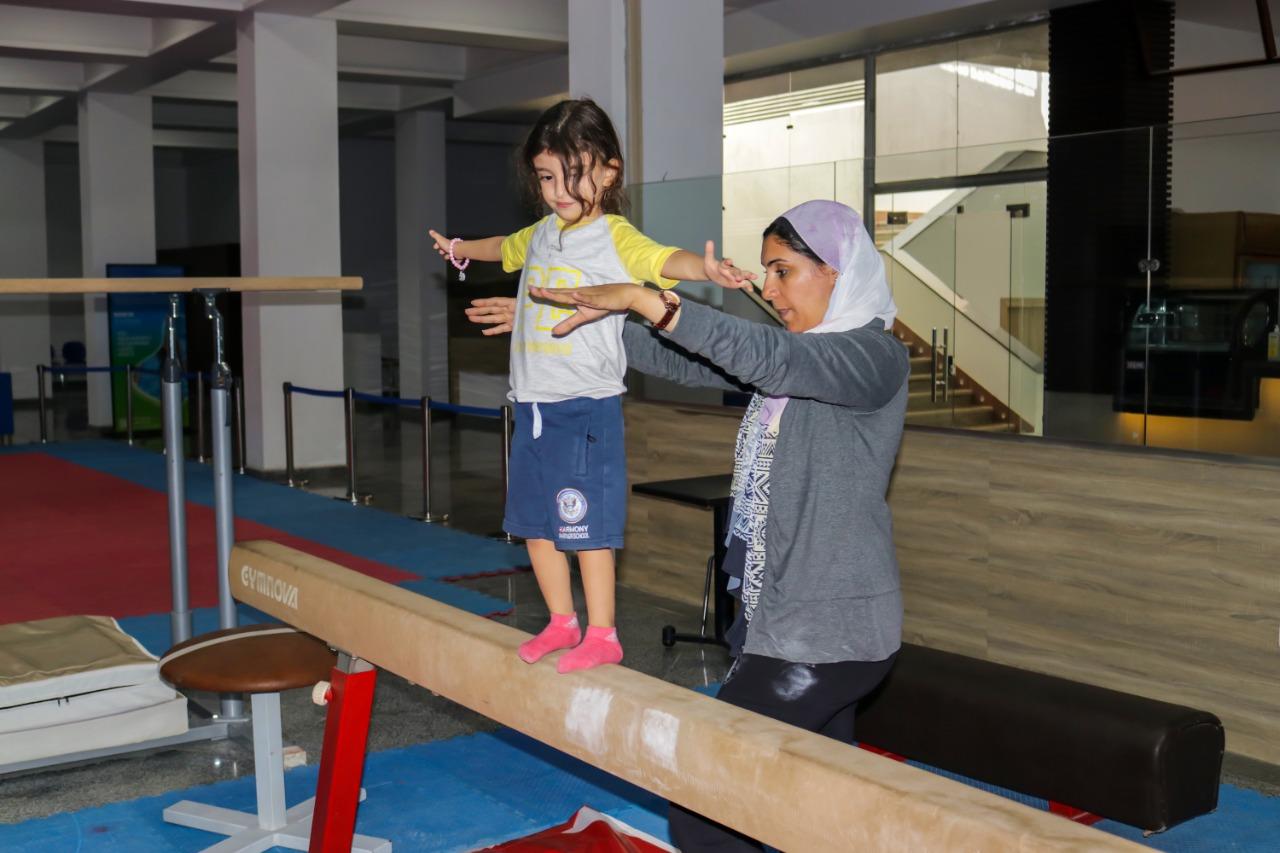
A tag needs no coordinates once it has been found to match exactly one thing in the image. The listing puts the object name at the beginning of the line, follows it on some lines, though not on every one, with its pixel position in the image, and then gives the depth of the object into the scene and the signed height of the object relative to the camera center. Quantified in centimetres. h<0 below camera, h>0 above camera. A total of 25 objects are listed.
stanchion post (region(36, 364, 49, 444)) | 1250 -83
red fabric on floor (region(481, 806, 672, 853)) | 303 -124
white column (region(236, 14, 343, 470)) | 1028 +93
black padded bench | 297 -103
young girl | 235 -11
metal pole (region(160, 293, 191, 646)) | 416 -50
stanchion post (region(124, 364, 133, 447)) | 1276 -74
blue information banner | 1341 -18
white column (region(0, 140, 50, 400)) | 1902 +125
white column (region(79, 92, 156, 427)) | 1365 +162
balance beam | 156 -63
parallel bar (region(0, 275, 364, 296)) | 389 +15
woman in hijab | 215 -30
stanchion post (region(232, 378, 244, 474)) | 1138 -81
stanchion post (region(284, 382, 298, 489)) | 1019 -86
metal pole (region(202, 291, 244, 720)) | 407 -48
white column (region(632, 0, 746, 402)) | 626 +103
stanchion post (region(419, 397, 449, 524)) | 838 -94
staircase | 493 -32
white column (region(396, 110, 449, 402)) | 1552 +89
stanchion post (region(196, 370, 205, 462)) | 1122 -80
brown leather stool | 321 -89
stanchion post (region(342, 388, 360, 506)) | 912 -86
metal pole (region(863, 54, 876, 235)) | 1012 +177
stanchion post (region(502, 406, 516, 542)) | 738 -61
